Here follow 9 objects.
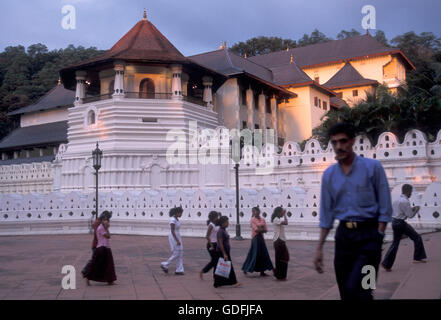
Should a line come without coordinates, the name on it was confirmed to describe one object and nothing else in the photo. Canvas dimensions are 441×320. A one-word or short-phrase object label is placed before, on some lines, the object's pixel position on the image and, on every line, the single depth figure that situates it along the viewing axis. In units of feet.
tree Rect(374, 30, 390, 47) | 230.68
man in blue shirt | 12.07
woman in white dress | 28.66
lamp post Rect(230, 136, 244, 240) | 50.98
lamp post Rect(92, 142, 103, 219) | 62.17
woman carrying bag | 24.26
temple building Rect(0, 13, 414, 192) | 88.22
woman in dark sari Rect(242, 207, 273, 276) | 27.63
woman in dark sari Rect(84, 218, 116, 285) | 25.27
